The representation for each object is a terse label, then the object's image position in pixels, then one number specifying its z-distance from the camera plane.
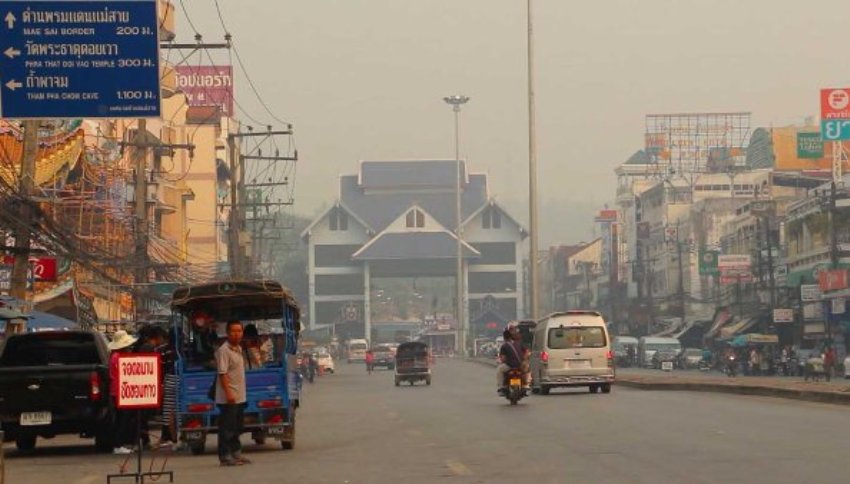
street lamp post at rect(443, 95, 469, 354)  124.06
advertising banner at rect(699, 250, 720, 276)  101.19
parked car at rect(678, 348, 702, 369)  89.62
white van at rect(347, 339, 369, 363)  136.62
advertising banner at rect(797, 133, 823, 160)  103.69
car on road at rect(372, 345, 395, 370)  101.00
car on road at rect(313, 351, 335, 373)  94.76
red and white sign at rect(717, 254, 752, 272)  94.38
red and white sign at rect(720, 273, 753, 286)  95.34
